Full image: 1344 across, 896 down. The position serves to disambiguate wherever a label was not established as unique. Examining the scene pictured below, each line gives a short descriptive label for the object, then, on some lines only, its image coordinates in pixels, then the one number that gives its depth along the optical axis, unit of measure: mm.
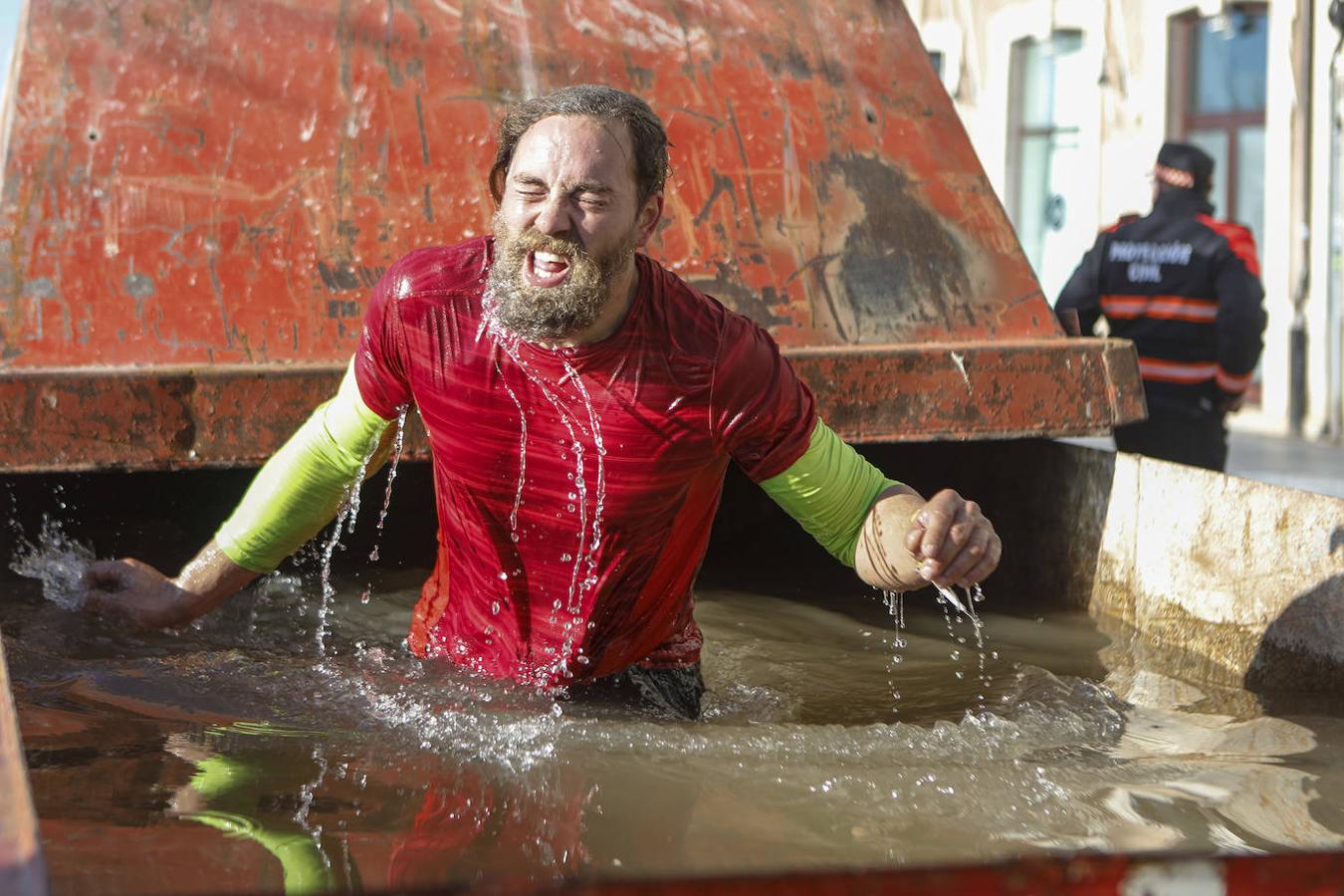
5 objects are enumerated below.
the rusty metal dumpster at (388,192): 3672
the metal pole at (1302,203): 11438
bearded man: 2879
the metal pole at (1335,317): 11133
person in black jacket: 5879
